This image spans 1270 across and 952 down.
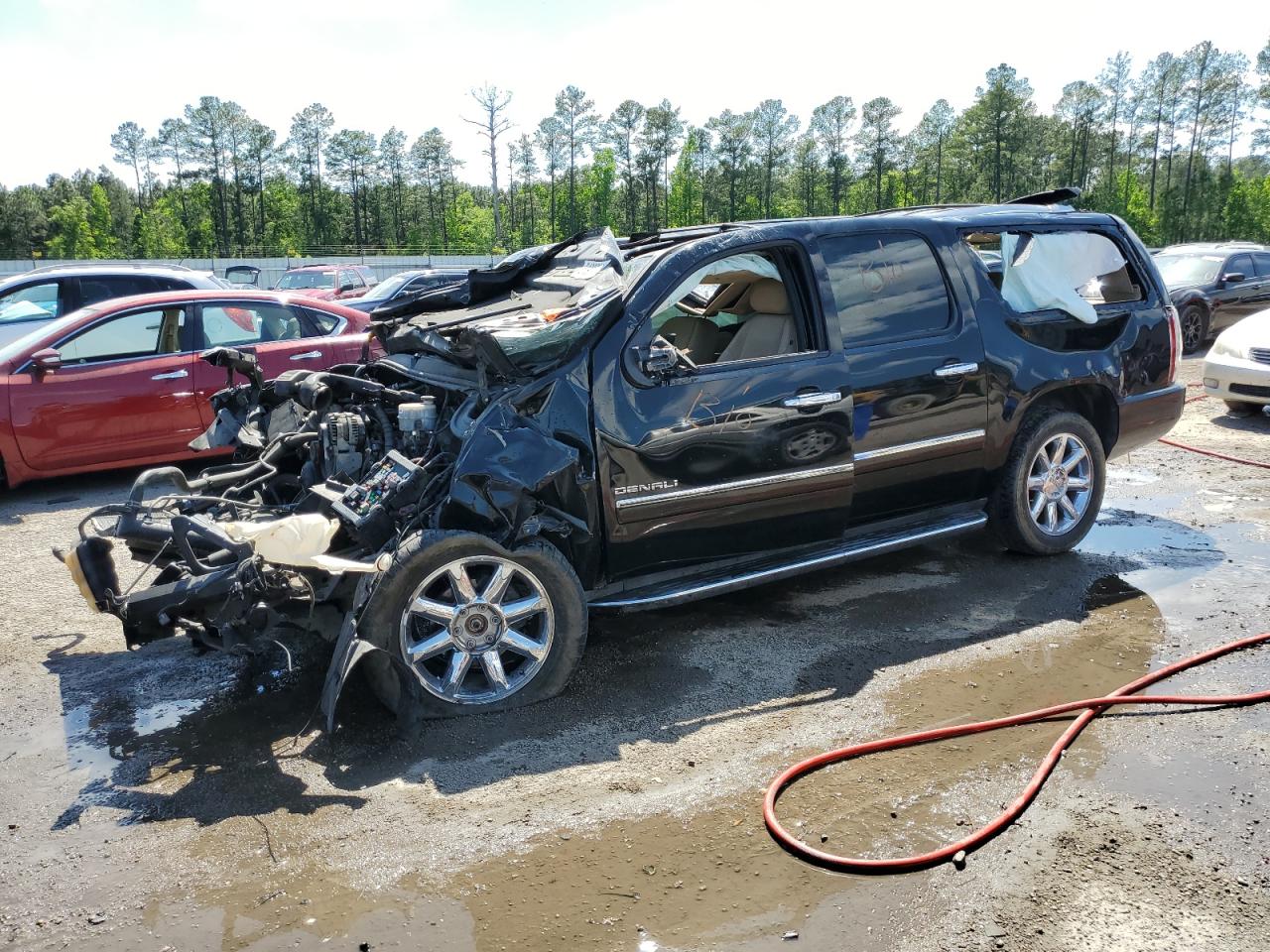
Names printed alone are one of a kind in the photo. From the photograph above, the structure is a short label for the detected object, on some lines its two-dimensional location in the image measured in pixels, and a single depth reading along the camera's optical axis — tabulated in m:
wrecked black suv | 3.97
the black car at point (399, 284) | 18.14
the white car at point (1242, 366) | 9.74
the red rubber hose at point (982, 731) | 3.05
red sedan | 7.57
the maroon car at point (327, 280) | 22.84
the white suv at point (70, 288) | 10.59
